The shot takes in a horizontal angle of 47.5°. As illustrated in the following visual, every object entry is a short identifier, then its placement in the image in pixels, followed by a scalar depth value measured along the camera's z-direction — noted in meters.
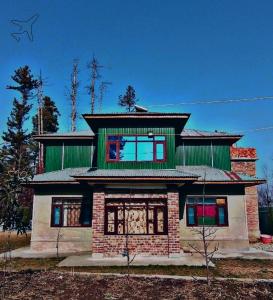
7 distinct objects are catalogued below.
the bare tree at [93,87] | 38.47
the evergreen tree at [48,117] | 41.41
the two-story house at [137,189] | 14.15
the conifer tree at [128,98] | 44.41
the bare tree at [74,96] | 36.52
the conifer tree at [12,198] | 6.23
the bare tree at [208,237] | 16.52
